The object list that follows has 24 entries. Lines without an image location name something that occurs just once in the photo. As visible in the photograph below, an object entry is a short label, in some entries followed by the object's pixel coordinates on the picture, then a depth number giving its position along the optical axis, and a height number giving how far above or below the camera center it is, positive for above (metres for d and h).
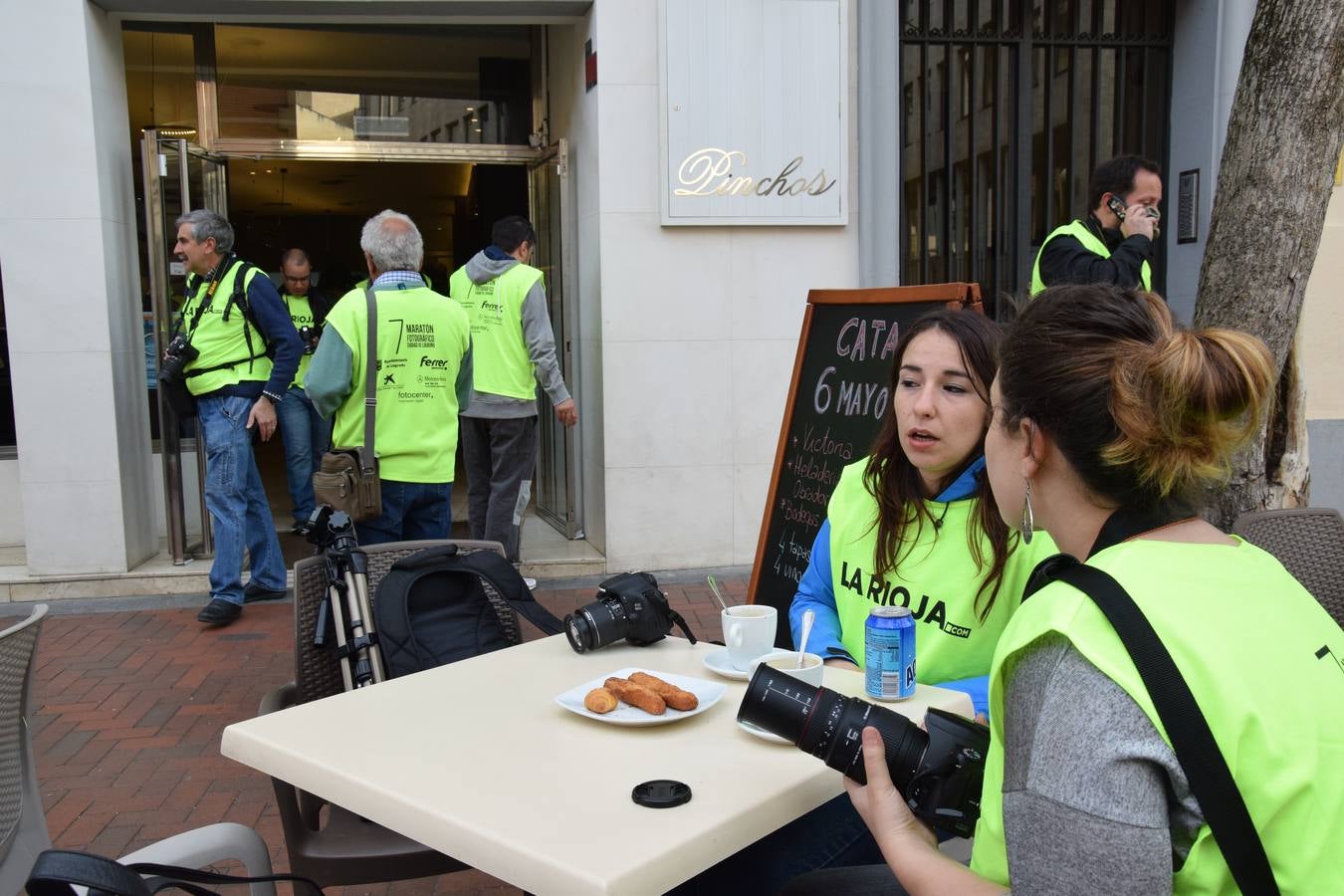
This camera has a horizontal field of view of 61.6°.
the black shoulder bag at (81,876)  1.39 -0.70
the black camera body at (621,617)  2.44 -0.67
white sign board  6.19 +1.07
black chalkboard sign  3.70 -0.37
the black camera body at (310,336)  7.44 -0.17
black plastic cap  1.64 -0.72
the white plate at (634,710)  1.96 -0.71
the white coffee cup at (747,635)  2.28 -0.66
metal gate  6.68 +1.11
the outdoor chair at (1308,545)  3.16 -0.69
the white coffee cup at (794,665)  2.08 -0.68
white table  1.52 -0.73
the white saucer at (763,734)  1.89 -0.72
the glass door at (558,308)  6.93 +0.00
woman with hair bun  1.18 -0.39
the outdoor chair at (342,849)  2.30 -1.10
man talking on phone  4.37 +0.26
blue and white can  2.06 -0.64
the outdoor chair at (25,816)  1.92 -0.89
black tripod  2.68 -0.73
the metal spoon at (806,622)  2.10 -0.59
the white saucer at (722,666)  2.24 -0.73
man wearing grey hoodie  5.83 -0.31
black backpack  2.63 -0.72
